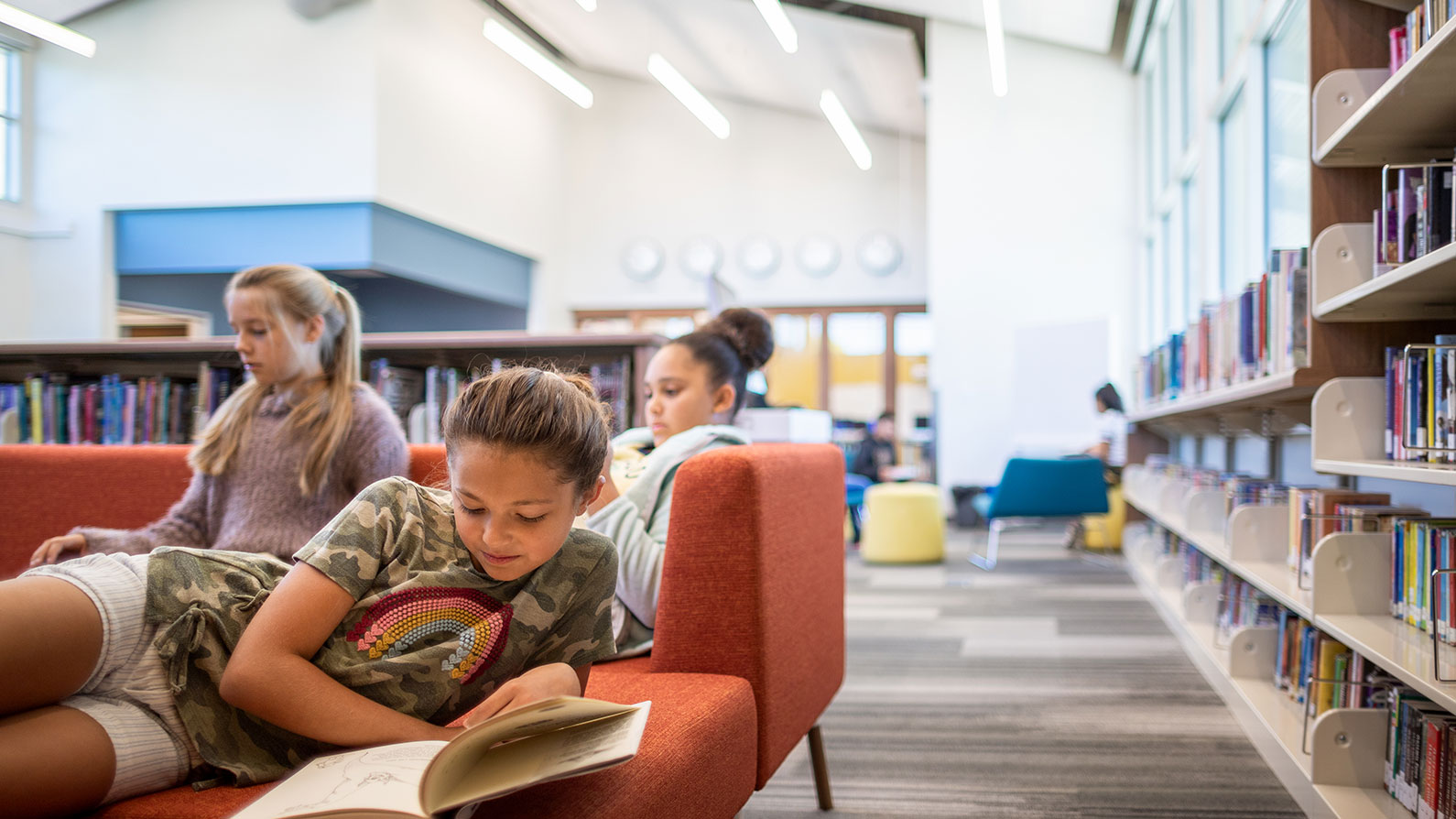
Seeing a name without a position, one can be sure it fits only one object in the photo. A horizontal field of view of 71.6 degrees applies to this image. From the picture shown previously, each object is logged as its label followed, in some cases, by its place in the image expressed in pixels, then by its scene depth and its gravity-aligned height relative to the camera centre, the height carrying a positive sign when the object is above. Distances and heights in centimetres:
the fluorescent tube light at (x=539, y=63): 714 +270
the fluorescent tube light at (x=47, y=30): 599 +234
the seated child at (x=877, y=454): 788 -27
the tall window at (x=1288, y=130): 346 +107
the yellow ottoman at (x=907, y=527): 605 -64
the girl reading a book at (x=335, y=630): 102 -23
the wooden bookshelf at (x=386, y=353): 281 +18
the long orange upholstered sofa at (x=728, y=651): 105 -36
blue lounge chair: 554 -37
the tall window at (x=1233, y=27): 417 +175
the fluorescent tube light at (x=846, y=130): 798 +252
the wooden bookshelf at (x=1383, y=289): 155 +23
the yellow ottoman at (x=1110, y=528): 648 -69
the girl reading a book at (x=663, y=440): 164 -4
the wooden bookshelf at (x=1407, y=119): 154 +54
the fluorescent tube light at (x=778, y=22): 647 +263
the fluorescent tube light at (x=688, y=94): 767 +267
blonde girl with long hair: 189 -6
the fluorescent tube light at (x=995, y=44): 655 +266
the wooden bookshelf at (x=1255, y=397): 209 +7
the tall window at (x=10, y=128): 760 +216
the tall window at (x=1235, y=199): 439 +104
